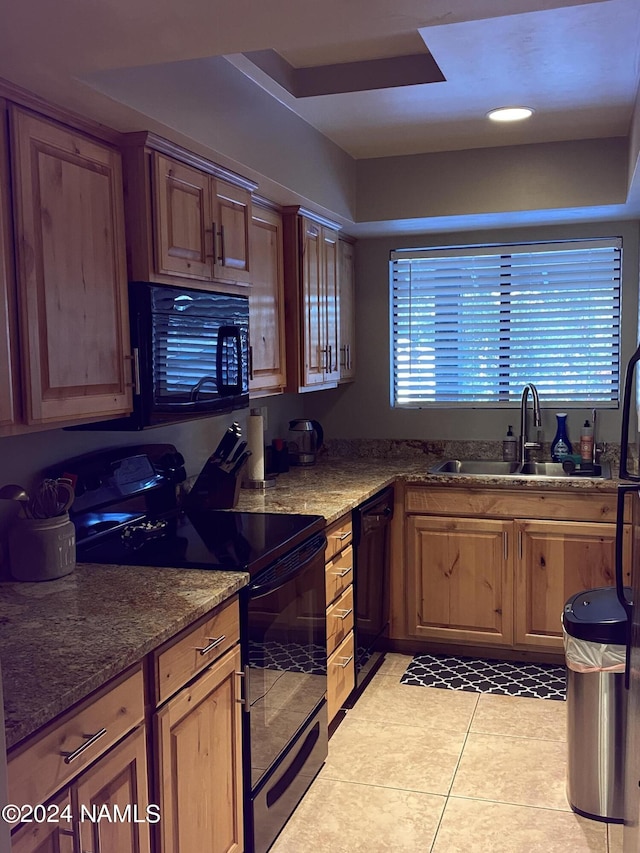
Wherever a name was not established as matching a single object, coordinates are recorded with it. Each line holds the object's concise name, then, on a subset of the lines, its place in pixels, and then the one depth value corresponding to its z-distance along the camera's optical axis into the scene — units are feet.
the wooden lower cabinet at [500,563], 11.70
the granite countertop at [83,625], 4.58
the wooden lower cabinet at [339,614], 9.65
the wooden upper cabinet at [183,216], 7.30
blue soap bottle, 13.16
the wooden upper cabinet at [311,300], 11.32
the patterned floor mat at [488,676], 11.41
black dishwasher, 10.80
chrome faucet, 12.92
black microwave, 7.43
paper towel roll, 11.12
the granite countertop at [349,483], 9.98
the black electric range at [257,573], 7.24
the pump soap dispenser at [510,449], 13.51
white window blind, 13.38
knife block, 9.65
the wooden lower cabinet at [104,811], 4.47
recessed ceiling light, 10.19
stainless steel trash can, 8.08
